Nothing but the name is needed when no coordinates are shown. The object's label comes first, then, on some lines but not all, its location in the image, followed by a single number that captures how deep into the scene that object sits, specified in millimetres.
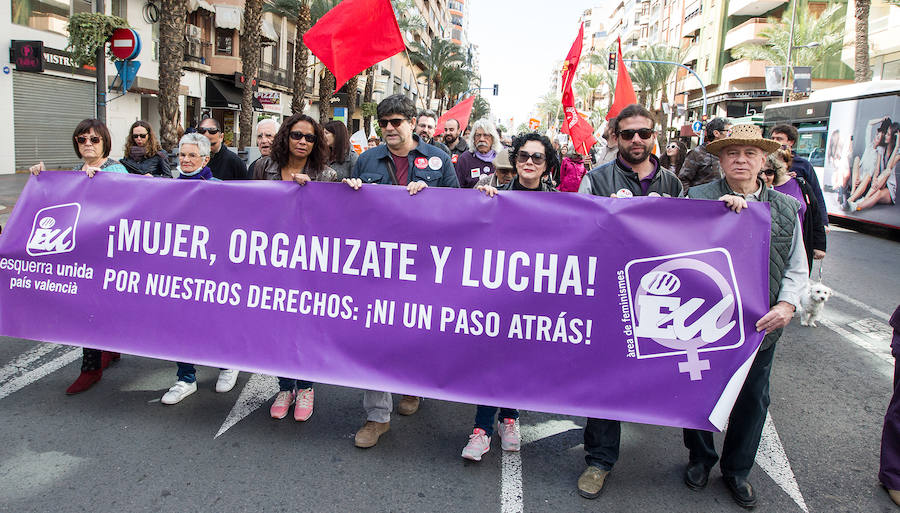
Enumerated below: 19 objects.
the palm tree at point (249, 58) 21047
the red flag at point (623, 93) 9961
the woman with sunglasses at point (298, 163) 4070
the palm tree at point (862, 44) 22078
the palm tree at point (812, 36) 37031
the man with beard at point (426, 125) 7086
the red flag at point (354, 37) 4859
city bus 14195
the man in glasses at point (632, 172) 3520
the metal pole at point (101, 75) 10453
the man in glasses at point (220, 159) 5340
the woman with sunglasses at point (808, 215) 5109
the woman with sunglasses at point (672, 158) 8062
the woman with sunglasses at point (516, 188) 3580
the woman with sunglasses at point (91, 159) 4312
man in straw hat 3160
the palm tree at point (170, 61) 13039
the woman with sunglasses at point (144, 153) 5379
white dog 6559
